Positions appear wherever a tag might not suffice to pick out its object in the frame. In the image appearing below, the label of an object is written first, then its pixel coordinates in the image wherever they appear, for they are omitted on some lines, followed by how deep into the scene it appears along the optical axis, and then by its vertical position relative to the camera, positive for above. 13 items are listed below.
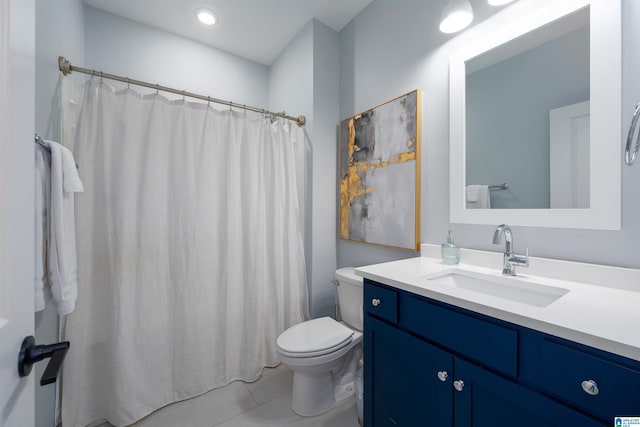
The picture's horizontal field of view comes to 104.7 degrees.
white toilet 1.36 -0.78
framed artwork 1.50 +0.26
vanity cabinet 0.57 -0.47
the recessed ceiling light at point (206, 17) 1.85 +1.51
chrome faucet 1.04 -0.18
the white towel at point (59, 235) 0.88 -0.08
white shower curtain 1.34 -0.25
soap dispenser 1.26 -0.21
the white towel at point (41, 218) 0.82 -0.01
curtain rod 1.24 +0.76
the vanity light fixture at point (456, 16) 1.18 +0.96
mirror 0.90 +0.40
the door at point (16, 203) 0.41 +0.02
